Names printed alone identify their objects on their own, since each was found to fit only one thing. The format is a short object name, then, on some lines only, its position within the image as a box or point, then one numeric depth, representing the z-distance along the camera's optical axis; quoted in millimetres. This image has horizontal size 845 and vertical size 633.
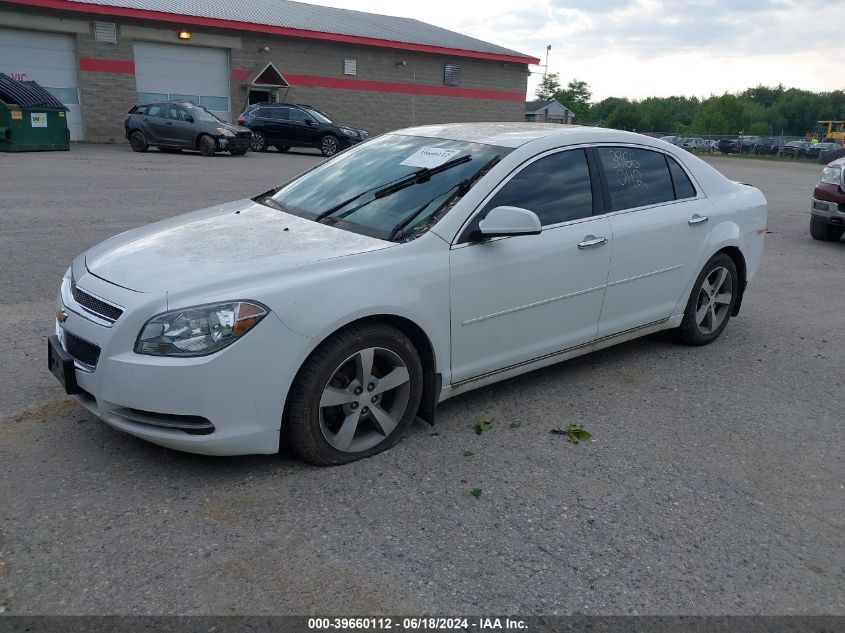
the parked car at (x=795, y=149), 44000
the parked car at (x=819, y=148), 42484
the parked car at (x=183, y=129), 21219
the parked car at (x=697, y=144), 50062
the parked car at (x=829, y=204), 10227
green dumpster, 19203
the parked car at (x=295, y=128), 24016
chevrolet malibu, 3148
